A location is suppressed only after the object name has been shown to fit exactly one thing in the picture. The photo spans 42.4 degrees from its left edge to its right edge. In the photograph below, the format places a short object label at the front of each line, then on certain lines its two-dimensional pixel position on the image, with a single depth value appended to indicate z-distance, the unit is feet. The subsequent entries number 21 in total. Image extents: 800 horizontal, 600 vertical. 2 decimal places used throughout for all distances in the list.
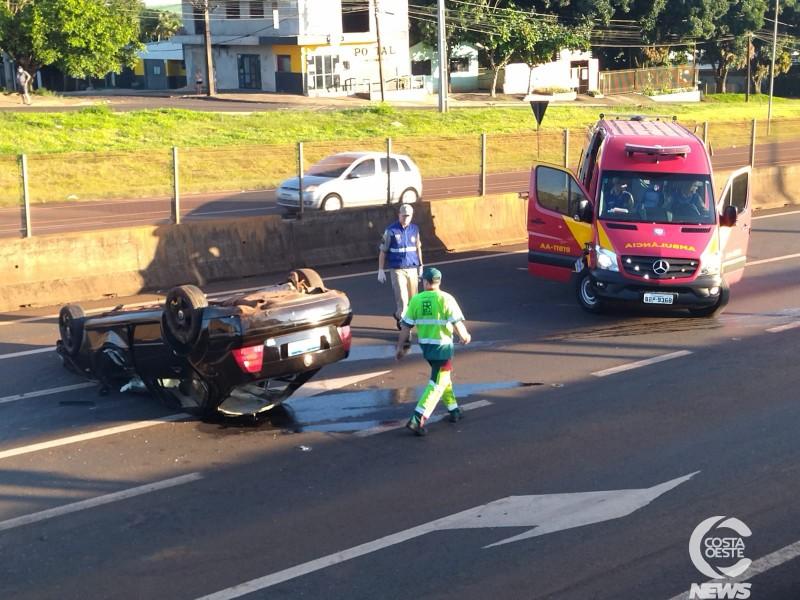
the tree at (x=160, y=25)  304.91
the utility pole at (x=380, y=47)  208.95
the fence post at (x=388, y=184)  64.58
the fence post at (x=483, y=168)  70.23
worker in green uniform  30.53
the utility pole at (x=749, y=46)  259.43
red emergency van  45.27
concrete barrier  49.39
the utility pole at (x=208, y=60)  208.03
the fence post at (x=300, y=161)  60.22
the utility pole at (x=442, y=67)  156.87
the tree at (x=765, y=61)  285.02
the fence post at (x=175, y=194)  54.90
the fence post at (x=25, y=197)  50.06
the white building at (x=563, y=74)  252.01
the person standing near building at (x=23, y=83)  173.88
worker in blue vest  43.37
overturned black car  29.81
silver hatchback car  82.58
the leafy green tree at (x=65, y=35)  179.22
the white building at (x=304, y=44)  223.30
